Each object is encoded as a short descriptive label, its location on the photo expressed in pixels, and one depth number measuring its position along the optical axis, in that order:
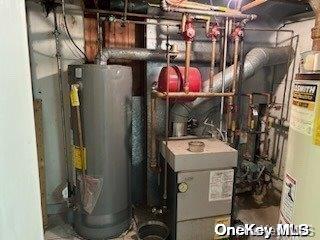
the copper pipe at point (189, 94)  2.08
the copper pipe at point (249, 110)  2.83
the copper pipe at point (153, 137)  2.42
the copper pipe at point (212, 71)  2.24
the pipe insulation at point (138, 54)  2.32
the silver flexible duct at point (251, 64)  2.40
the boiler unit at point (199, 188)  1.91
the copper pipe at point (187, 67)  2.11
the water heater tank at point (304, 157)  0.85
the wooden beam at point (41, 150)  2.33
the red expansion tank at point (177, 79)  2.15
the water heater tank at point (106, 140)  2.00
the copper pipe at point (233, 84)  2.31
